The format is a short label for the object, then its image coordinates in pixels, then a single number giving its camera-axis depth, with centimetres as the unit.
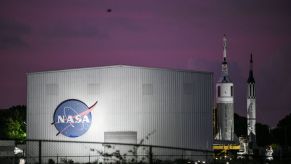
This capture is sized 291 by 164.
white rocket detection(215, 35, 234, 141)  19812
